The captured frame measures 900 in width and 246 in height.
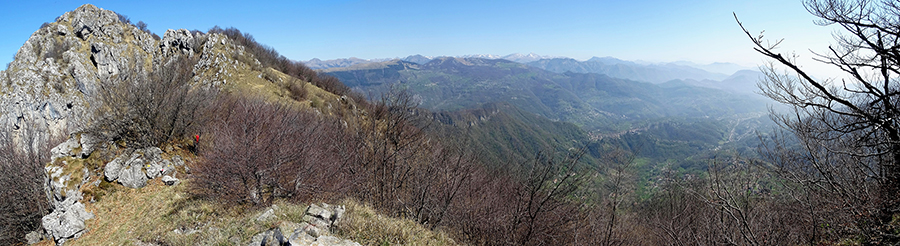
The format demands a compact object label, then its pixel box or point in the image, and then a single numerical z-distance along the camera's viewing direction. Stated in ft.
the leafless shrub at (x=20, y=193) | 77.43
